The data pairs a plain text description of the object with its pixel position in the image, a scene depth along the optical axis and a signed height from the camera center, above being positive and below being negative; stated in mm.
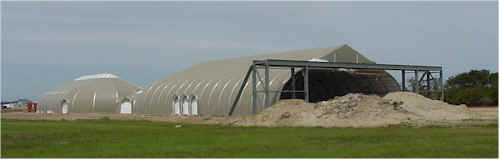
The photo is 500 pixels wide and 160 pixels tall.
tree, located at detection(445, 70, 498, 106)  86500 -874
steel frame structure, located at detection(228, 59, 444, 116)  48531 +1442
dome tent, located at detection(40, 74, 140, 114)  82625 -1649
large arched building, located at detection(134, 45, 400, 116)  57094 -48
